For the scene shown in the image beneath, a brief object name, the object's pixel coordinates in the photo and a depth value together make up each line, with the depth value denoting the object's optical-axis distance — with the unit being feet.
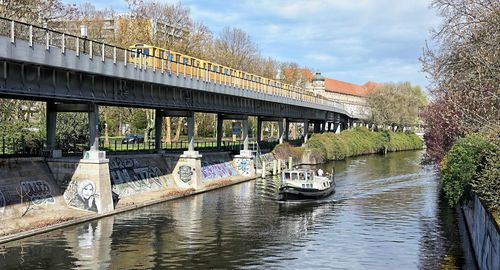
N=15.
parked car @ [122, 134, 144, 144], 266.57
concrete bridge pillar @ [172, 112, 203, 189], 173.06
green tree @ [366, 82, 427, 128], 434.71
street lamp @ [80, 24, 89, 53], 120.06
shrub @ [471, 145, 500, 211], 71.72
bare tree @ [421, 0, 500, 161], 74.02
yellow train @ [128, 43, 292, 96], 140.05
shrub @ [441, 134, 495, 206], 99.25
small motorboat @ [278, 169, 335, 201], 158.21
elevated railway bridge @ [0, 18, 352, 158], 97.81
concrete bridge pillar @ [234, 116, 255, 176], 219.32
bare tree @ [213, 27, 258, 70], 327.06
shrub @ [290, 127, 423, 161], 313.40
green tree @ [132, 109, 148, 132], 333.25
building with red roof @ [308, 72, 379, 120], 612.29
